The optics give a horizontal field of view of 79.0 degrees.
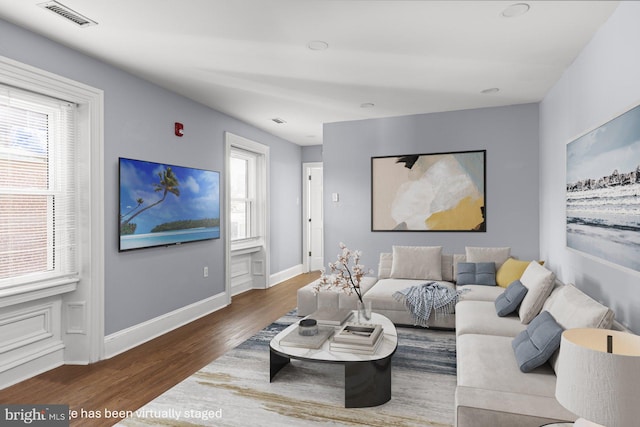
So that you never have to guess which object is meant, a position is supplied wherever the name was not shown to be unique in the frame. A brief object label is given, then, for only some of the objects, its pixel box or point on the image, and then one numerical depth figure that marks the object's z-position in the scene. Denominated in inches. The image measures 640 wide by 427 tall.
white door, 300.2
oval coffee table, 96.2
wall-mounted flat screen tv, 139.5
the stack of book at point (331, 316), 119.7
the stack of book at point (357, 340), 99.5
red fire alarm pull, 165.6
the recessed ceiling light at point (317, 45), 114.8
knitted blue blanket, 150.6
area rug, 90.7
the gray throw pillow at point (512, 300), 121.1
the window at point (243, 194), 229.6
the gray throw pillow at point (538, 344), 80.7
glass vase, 120.3
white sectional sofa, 61.7
